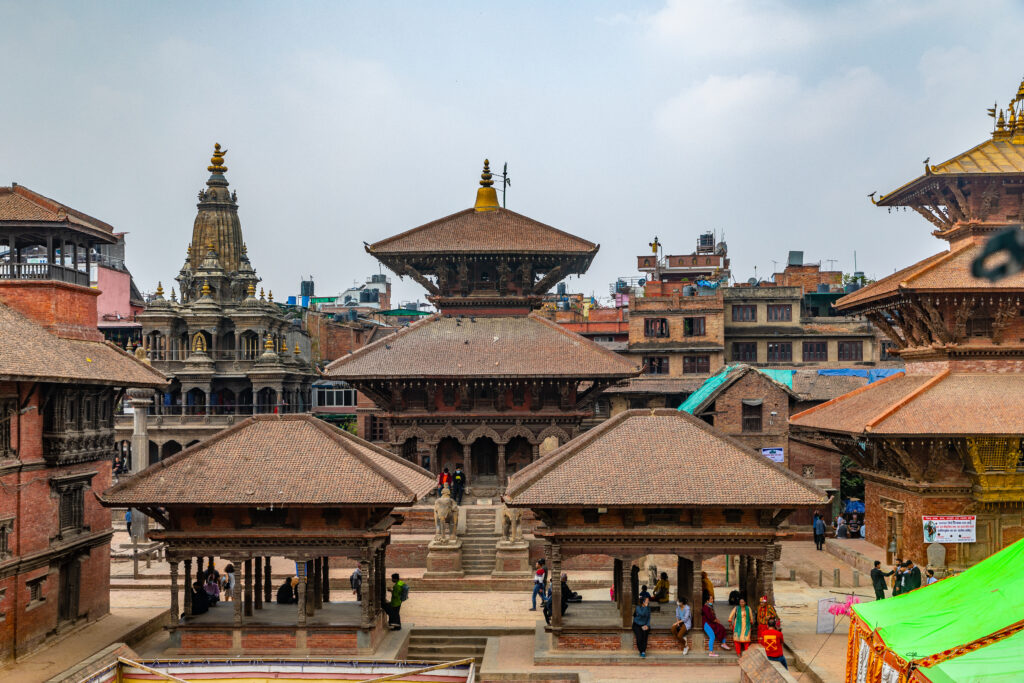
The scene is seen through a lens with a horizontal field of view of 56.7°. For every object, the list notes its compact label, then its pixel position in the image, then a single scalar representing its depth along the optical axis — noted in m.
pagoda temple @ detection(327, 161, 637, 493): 35.28
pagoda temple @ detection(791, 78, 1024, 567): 26.12
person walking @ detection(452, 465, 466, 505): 34.62
